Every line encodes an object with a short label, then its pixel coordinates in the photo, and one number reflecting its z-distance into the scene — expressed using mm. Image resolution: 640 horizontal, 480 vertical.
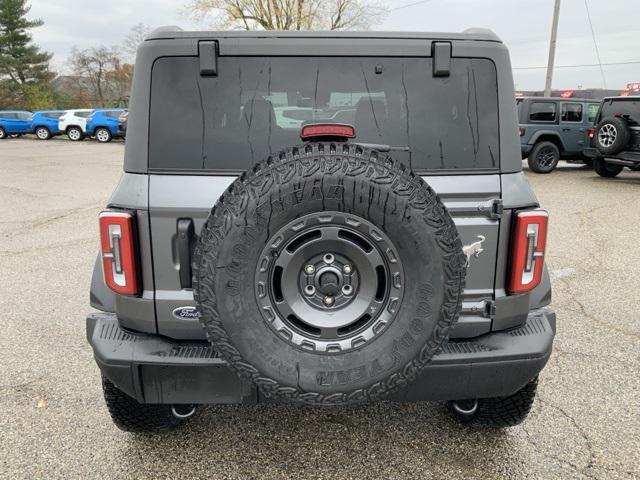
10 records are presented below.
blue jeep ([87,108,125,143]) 25156
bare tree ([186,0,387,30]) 35375
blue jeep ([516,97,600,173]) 13234
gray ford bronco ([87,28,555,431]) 1877
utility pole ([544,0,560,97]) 20766
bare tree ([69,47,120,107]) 51316
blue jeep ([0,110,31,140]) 27594
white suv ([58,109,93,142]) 26125
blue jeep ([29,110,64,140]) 26828
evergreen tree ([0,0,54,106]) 47281
